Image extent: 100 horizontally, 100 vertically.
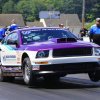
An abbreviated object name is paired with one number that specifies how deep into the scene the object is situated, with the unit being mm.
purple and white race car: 15586
